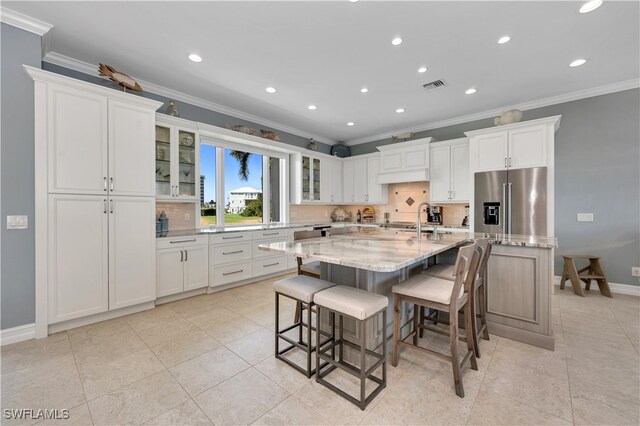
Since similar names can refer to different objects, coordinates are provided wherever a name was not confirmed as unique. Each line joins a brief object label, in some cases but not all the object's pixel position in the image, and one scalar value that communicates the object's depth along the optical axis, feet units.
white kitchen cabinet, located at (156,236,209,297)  10.66
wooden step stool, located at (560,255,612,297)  11.63
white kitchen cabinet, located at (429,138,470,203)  15.20
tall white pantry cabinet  8.01
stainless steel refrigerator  11.91
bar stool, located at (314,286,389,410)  5.05
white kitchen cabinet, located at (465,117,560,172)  11.98
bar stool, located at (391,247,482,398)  5.58
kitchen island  6.55
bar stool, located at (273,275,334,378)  6.01
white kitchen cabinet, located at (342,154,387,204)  19.36
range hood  16.42
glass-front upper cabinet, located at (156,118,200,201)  11.44
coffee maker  16.93
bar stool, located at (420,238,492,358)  6.92
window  14.48
